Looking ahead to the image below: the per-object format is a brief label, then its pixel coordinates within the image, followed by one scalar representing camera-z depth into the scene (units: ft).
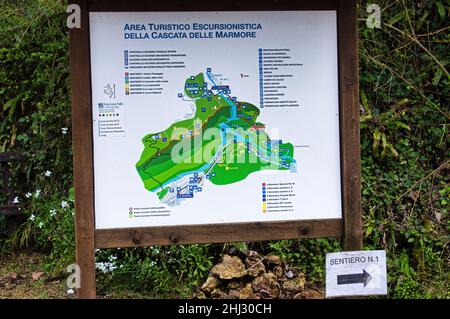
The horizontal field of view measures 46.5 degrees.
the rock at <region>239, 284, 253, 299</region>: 14.82
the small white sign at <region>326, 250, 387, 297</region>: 11.63
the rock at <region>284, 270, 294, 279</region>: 16.15
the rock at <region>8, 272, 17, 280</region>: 17.75
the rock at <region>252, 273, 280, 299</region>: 15.05
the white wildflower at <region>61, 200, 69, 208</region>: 18.35
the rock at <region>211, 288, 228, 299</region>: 14.90
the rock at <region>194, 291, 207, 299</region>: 15.07
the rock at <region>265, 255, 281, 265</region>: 16.39
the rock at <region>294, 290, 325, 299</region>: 15.30
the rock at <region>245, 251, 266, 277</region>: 15.53
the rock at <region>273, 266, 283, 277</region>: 16.09
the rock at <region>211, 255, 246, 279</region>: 15.19
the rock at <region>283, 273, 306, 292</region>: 15.66
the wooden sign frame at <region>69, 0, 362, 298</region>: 11.32
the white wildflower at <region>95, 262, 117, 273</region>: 16.80
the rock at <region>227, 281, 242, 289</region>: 15.20
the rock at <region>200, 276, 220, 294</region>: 15.10
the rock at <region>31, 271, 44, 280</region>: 17.71
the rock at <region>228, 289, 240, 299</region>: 14.82
